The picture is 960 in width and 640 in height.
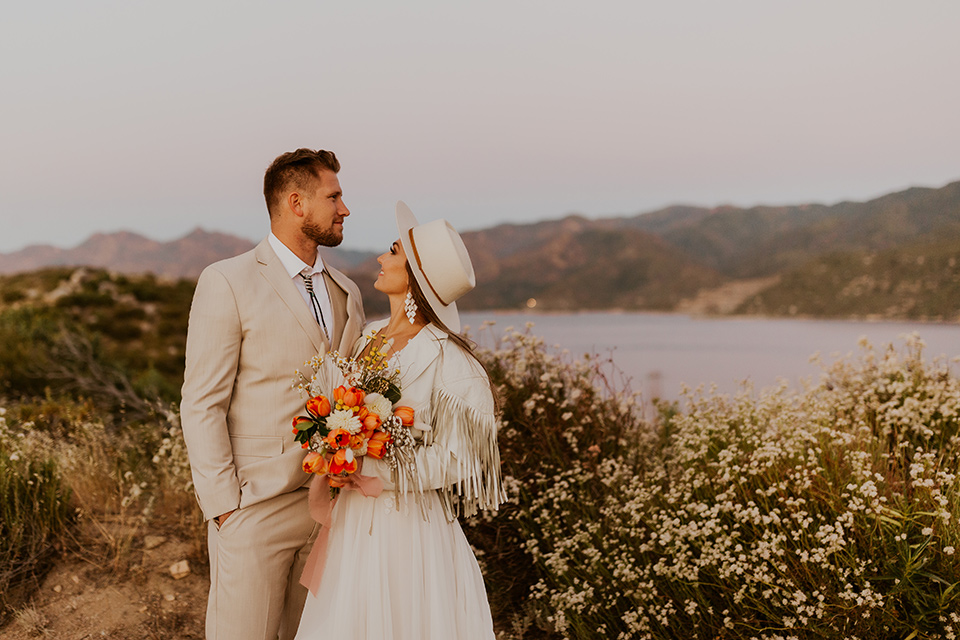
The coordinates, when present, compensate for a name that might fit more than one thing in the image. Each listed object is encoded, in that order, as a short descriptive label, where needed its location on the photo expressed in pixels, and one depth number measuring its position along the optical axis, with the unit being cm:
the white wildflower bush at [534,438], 454
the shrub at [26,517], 410
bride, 252
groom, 271
